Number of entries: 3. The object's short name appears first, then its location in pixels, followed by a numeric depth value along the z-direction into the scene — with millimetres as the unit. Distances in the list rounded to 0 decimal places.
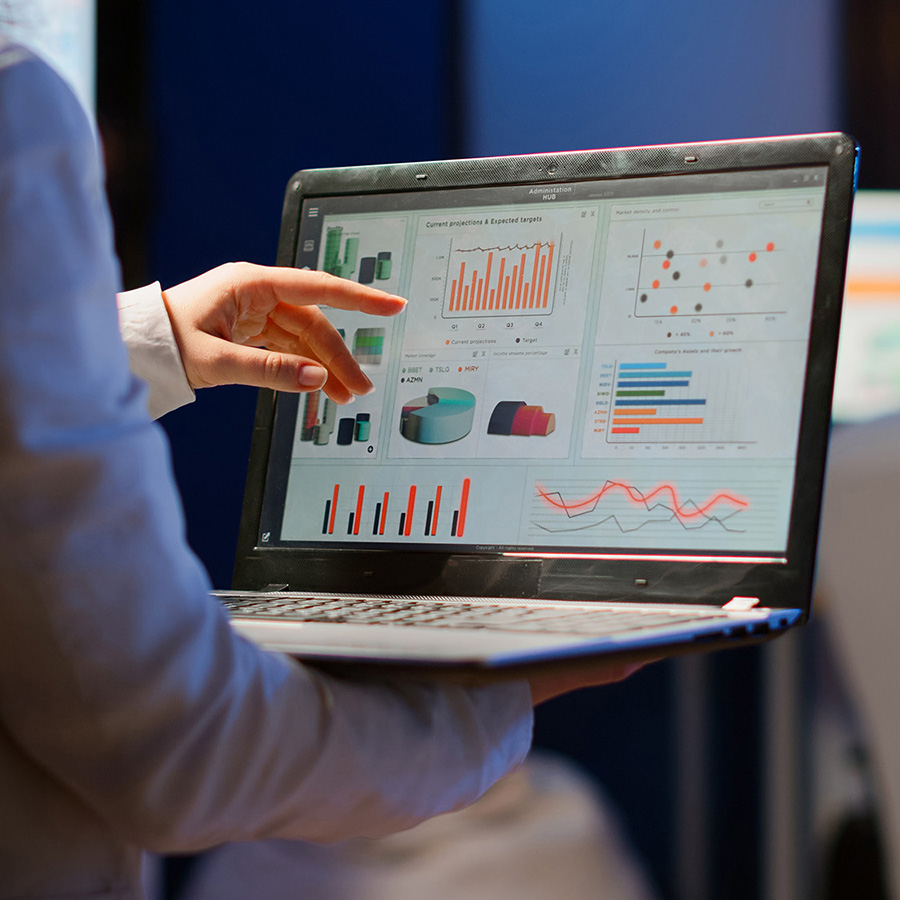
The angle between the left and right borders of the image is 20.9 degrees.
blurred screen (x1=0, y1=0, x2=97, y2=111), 1961
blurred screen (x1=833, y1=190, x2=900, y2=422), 2396
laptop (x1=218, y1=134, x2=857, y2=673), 1246
